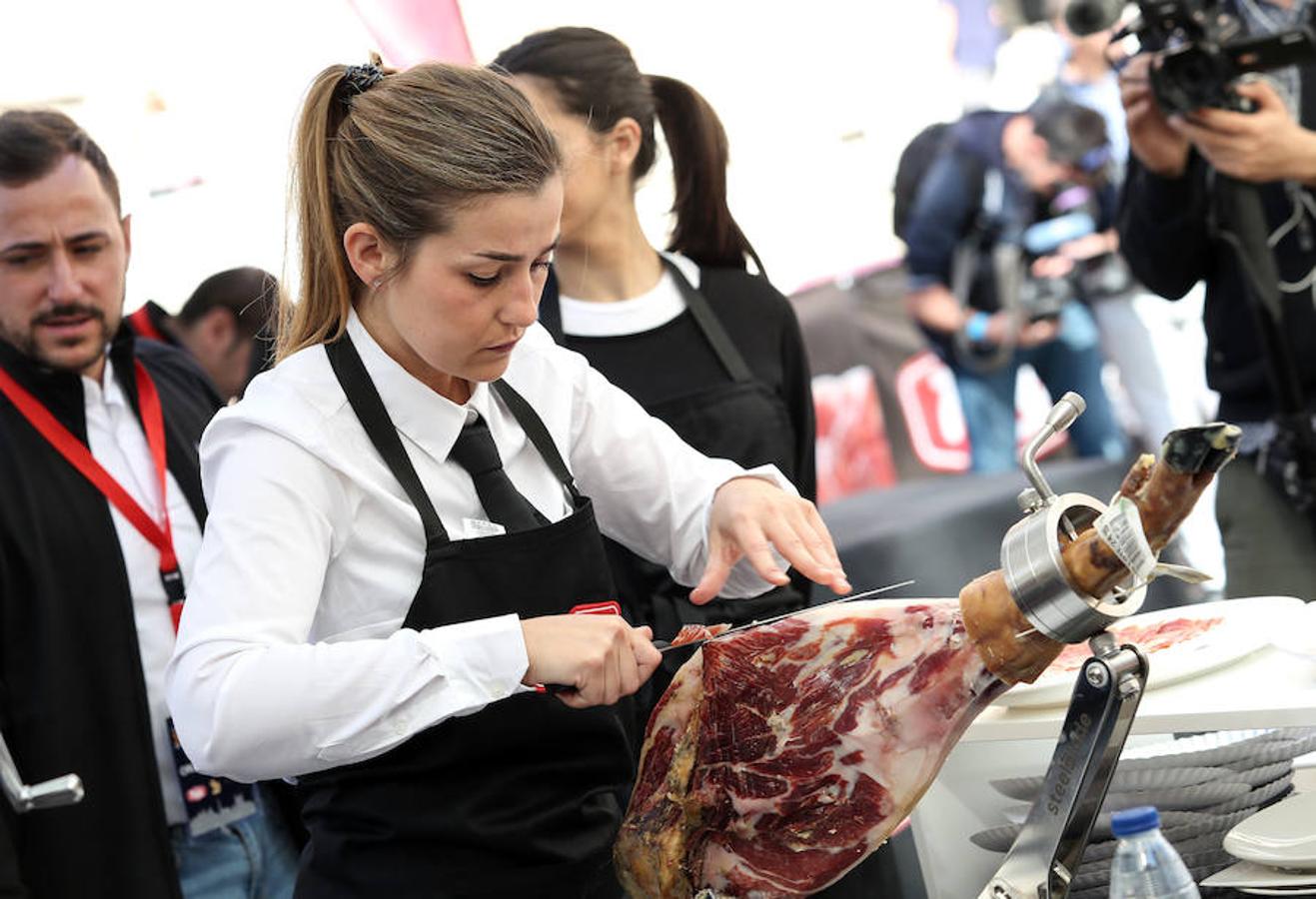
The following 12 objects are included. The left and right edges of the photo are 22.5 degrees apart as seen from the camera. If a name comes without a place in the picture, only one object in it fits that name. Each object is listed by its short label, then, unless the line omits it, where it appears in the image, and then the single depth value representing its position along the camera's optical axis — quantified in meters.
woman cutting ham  2.40
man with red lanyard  3.13
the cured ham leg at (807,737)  2.39
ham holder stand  2.27
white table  2.43
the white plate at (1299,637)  2.49
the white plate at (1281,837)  2.36
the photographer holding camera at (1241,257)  3.38
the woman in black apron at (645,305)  3.35
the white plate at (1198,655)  2.53
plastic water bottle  2.26
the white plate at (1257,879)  2.36
